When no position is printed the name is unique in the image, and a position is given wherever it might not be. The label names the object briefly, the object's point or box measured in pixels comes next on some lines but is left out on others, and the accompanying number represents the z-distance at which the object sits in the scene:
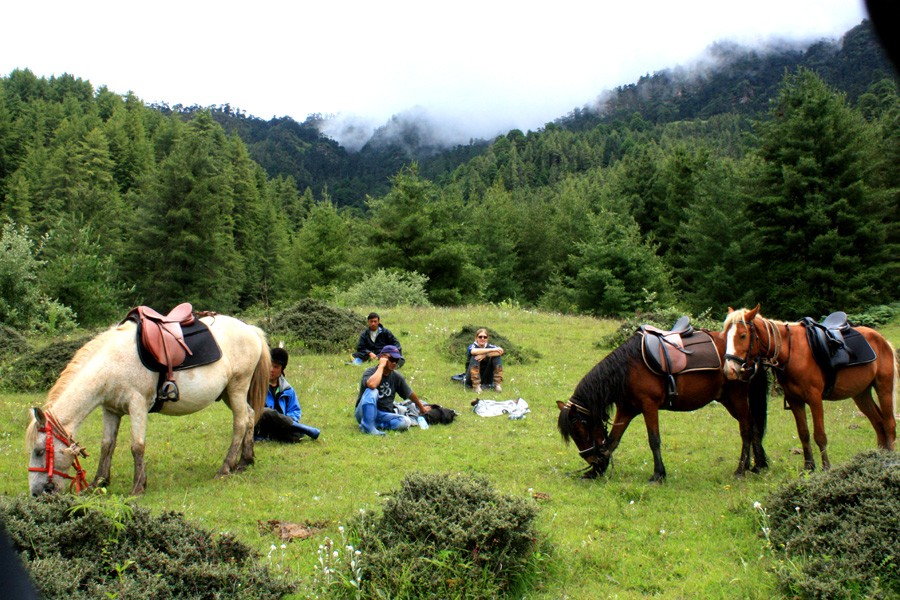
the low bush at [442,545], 4.89
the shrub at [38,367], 12.98
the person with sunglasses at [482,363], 13.80
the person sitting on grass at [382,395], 10.45
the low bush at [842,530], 4.79
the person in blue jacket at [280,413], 9.98
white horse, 6.50
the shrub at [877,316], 24.25
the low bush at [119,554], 4.07
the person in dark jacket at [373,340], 14.52
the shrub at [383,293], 27.72
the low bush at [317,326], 17.75
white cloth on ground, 11.99
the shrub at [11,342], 14.73
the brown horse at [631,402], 8.23
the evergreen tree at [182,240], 41.09
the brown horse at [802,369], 7.95
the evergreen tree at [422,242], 38.50
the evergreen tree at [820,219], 28.98
